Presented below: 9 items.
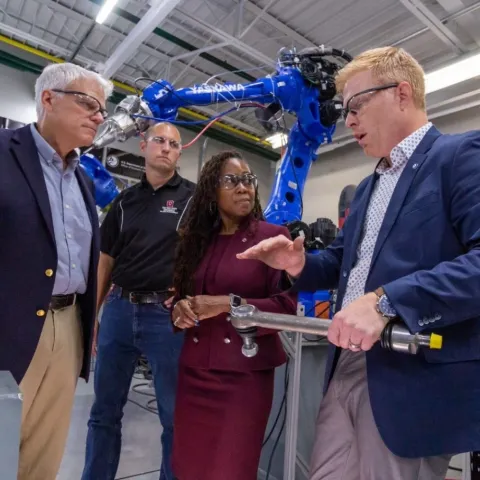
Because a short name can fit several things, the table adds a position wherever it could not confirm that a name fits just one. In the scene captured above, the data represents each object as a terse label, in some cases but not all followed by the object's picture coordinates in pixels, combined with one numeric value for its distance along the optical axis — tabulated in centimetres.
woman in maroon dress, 135
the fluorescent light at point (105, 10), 327
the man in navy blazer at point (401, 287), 80
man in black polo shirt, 184
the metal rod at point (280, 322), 91
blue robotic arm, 221
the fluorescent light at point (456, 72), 348
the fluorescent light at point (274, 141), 580
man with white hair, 128
